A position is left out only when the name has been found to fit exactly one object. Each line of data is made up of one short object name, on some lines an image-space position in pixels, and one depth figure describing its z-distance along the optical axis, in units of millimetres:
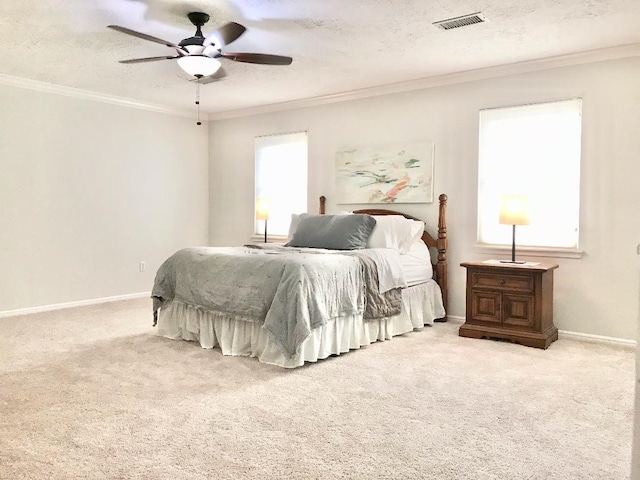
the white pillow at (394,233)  4793
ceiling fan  3404
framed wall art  5281
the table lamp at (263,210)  6195
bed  3486
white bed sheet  4633
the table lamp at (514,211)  4246
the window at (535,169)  4418
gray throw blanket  3428
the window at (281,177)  6320
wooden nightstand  4066
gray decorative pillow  4652
